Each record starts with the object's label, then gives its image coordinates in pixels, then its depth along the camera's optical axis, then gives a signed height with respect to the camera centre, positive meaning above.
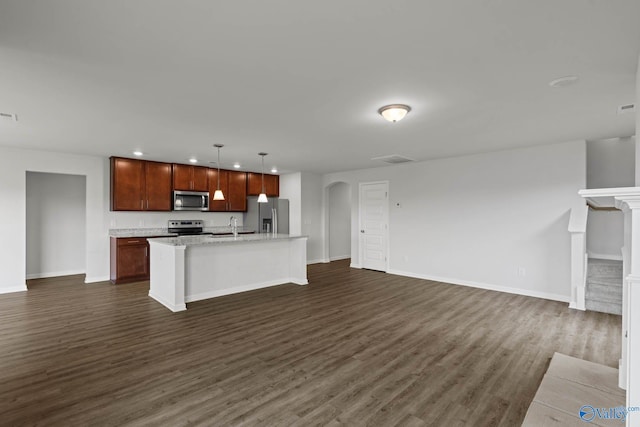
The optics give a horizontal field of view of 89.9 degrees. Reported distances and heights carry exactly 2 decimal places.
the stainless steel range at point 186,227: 7.08 -0.38
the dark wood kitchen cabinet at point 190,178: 6.88 +0.71
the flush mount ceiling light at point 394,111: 3.21 +0.99
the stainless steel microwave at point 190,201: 6.89 +0.20
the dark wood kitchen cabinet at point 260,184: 8.15 +0.67
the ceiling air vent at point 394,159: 5.96 +0.99
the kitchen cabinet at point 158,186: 6.50 +0.50
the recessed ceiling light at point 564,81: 2.57 +1.05
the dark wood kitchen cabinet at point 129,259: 5.88 -0.93
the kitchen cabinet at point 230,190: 7.50 +0.48
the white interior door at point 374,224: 7.17 -0.33
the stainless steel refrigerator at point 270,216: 7.90 -0.15
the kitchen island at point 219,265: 4.45 -0.90
